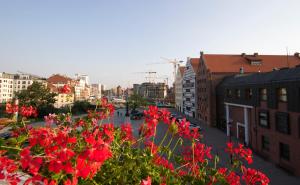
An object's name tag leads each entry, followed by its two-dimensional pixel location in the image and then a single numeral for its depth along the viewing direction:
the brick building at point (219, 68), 40.38
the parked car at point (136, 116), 53.92
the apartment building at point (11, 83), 105.00
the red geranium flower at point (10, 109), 5.51
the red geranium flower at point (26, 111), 5.72
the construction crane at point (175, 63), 133.38
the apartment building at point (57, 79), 107.30
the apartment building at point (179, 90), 73.26
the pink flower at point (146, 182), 2.33
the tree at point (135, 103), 76.71
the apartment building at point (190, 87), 53.28
